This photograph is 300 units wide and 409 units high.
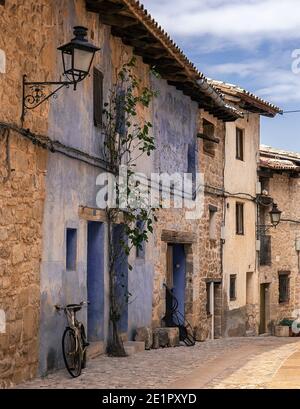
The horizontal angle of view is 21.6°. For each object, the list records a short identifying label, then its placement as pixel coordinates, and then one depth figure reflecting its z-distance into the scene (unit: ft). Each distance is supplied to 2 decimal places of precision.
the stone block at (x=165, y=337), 47.15
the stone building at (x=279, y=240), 83.10
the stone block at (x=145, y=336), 44.86
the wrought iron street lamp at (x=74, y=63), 30.40
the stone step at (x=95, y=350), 37.76
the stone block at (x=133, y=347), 41.12
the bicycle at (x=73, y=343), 32.40
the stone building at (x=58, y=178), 29.04
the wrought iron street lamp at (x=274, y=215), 73.36
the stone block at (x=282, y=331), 78.93
